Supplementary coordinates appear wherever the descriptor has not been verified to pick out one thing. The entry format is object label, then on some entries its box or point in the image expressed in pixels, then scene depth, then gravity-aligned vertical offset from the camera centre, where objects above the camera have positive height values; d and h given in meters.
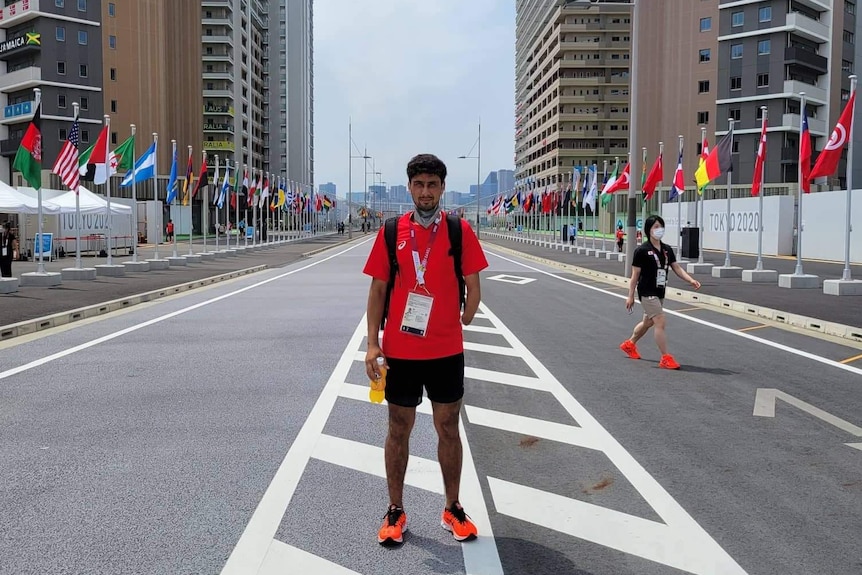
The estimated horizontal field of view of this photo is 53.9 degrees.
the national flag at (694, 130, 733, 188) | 26.36 +2.30
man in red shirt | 4.41 -0.50
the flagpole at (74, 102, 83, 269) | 25.57 +0.10
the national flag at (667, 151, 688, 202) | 32.12 +1.97
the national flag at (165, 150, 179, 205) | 37.34 +2.04
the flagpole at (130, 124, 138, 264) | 30.83 +0.23
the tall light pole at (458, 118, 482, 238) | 94.49 +7.71
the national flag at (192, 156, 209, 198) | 40.06 +2.46
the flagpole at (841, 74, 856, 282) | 19.54 -0.01
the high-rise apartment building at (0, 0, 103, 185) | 70.00 +13.82
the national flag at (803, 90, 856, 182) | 19.69 +2.15
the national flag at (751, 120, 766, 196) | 24.41 +2.16
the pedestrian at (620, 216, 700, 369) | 10.25 -0.52
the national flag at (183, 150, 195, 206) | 39.41 +2.25
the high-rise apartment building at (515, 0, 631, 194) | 111.75 +19.50
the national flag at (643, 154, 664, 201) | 34.34 +2.22
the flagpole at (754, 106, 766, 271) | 24.78 -0.75
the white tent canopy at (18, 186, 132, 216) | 34.34 +1.19
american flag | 25.28 +2.05
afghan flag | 22.03 +1.98
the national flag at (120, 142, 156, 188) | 31.66 +2.37
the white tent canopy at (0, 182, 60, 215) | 30.20 +1.04
